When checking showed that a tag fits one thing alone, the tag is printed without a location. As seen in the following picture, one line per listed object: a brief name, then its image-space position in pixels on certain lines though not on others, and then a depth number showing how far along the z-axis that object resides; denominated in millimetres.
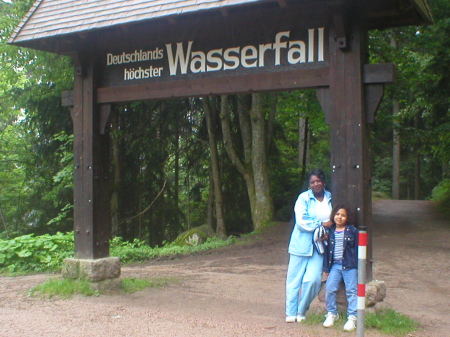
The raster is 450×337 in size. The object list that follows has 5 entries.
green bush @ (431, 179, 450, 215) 22695
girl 5812
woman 6039
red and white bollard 4445
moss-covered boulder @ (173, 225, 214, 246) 16984
